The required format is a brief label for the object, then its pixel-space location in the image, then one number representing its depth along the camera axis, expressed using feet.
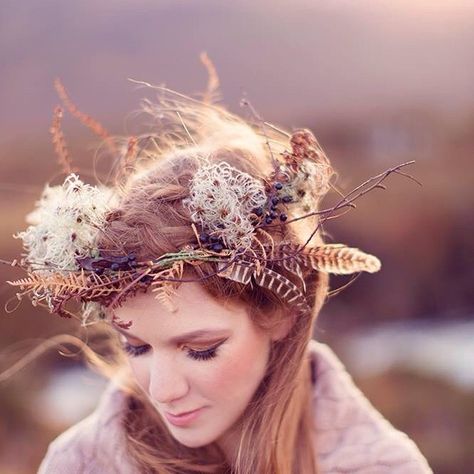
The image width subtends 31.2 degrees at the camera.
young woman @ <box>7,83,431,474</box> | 6.77
